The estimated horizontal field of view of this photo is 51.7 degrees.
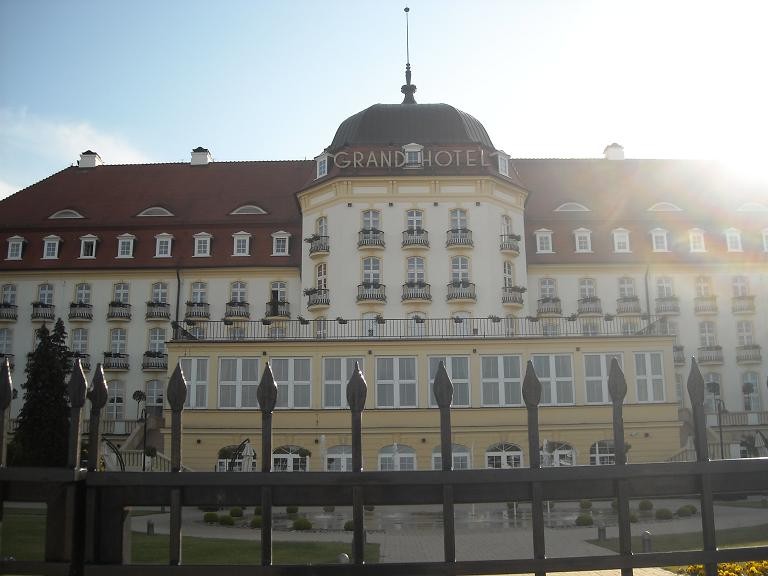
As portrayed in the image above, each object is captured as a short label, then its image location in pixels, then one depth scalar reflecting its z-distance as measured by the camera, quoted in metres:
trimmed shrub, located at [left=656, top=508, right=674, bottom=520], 24.08
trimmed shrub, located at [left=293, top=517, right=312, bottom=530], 22.34
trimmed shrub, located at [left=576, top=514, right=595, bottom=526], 22.77
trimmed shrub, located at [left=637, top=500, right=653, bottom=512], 26.17
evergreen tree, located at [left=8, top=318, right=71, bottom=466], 33.06
